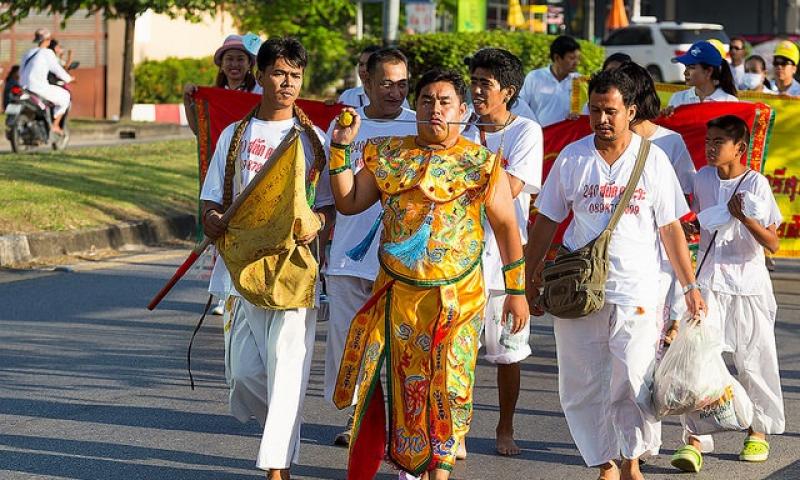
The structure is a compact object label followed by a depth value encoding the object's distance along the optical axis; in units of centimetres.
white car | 3922
